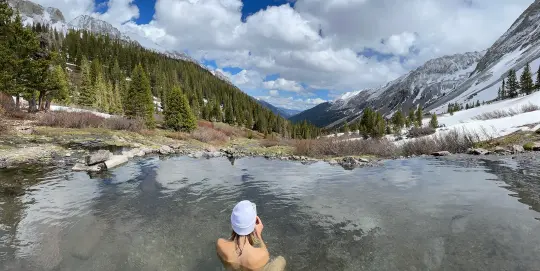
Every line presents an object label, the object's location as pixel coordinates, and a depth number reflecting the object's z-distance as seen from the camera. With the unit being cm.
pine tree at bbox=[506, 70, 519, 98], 12650
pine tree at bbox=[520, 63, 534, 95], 11538
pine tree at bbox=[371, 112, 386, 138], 7959
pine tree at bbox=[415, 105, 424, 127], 11684
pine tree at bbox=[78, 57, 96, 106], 7562
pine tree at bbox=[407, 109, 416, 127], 12381
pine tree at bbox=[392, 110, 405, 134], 10466
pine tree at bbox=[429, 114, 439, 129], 8638
